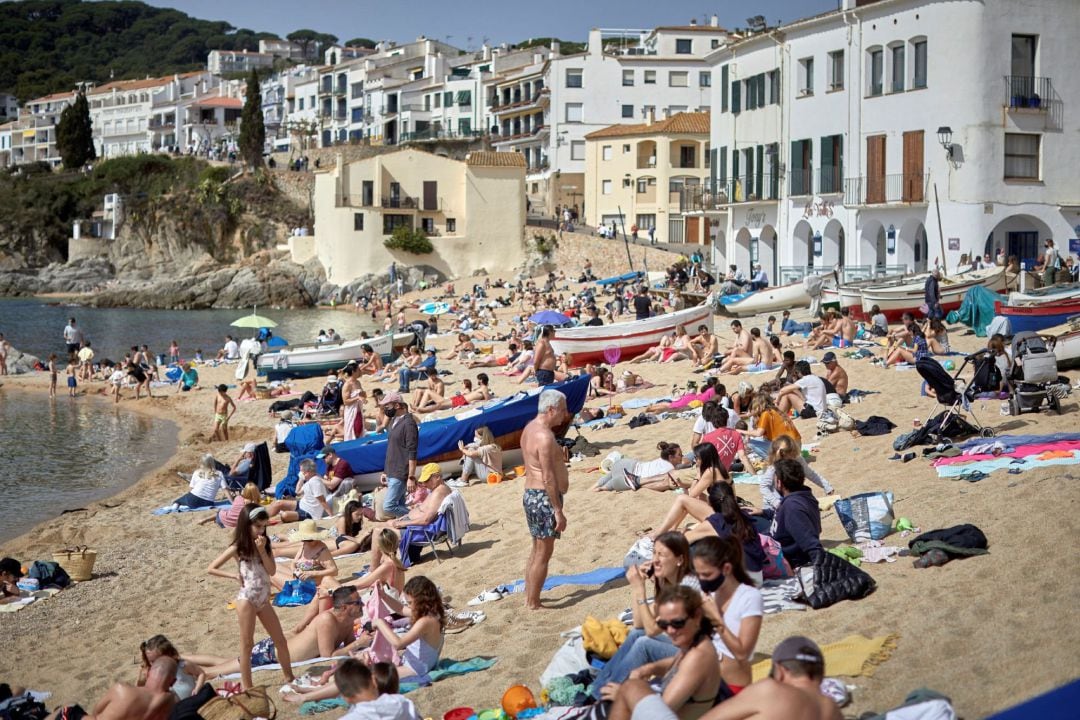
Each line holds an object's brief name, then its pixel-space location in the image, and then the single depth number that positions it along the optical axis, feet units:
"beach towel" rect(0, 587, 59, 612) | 36.81
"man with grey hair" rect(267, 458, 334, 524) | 47.67
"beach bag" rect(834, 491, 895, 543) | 30.50
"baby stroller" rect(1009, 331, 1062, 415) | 43.37
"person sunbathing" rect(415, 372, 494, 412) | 70.49
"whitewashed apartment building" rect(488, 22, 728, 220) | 225.97
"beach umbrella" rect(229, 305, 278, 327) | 111.23
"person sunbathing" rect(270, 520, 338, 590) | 36.06
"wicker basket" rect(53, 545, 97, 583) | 40.70
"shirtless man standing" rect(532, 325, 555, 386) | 65.26
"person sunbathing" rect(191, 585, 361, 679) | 29.04
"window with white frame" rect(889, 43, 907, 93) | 100.27
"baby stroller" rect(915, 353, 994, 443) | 40.45
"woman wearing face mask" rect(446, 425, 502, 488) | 49.34
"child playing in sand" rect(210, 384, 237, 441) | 72.13
